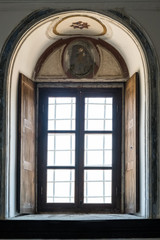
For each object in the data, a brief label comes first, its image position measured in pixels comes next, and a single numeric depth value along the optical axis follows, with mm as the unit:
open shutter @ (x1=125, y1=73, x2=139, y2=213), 8620
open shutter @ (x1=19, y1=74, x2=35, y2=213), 8732
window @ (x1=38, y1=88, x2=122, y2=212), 9473
